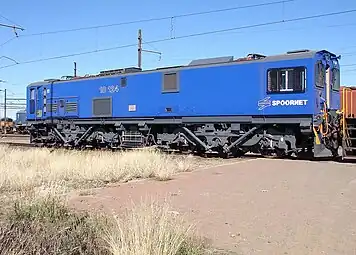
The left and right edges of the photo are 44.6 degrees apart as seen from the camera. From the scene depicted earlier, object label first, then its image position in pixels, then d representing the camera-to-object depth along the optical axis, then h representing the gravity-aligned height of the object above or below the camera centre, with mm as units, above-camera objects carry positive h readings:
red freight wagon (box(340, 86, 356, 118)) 17688 +936
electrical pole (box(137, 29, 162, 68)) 33844 +6004
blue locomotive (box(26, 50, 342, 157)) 16297 +785
